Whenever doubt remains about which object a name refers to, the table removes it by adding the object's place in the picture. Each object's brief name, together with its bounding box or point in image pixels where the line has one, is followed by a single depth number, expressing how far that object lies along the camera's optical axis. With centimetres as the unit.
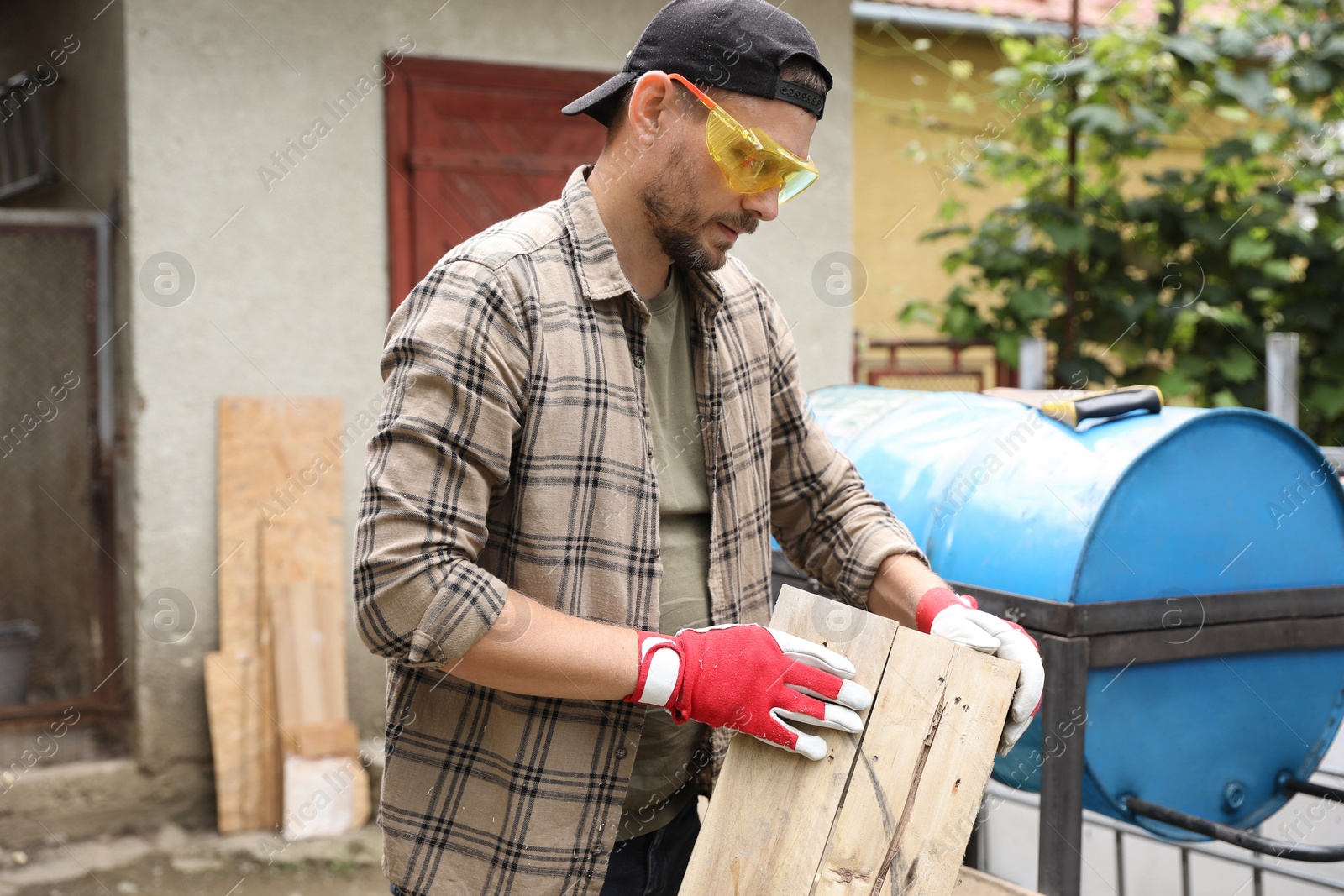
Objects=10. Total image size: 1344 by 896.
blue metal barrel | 262
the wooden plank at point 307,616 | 485
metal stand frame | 249
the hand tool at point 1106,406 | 281
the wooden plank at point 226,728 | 480
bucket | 518
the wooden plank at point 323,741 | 482
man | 154
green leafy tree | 610
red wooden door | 507
